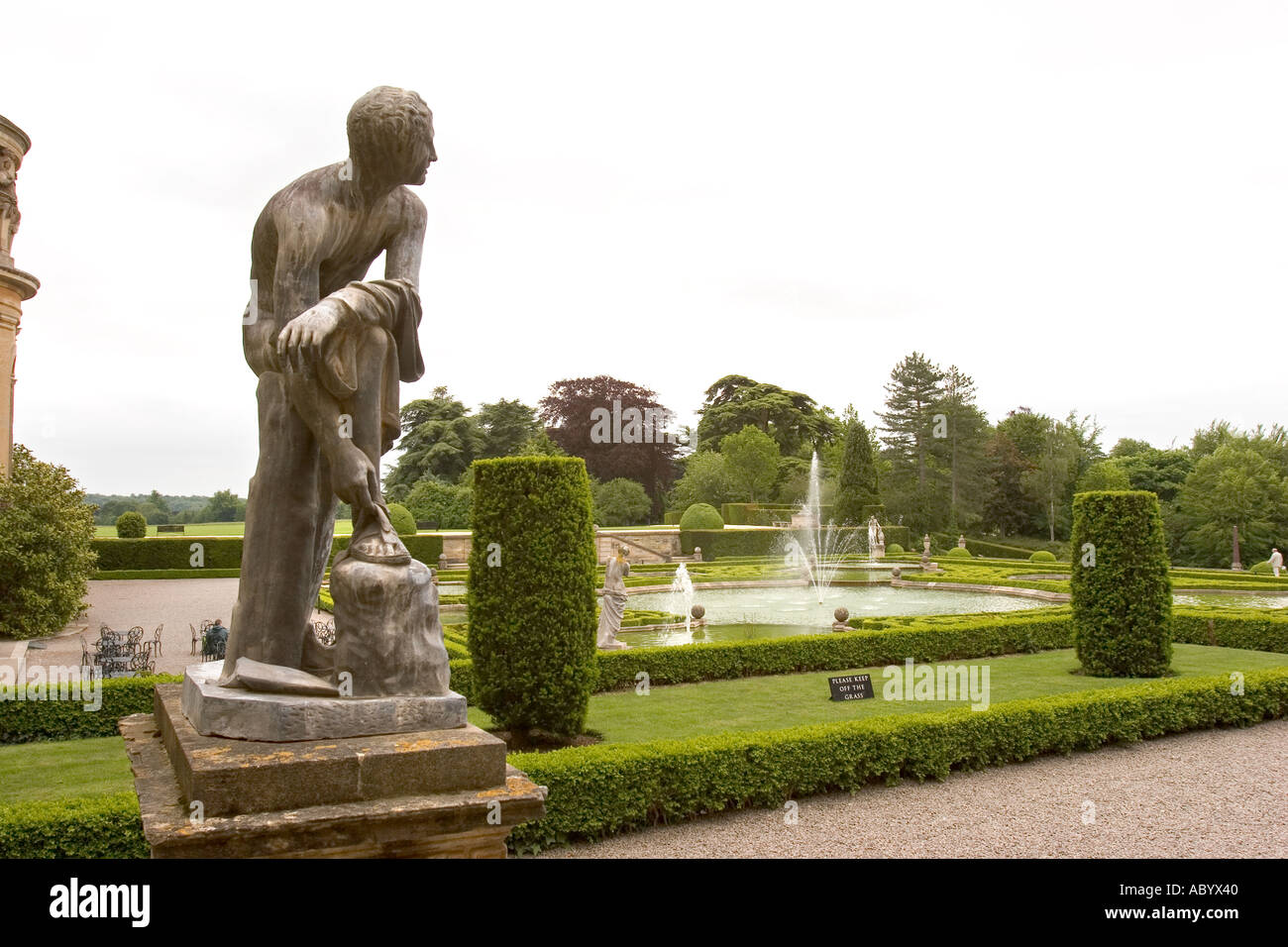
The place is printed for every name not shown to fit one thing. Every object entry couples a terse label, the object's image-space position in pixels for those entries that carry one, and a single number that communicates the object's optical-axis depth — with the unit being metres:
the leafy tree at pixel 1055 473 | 48.00
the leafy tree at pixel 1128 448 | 59.16
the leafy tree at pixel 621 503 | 47.84
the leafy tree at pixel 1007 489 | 50.41
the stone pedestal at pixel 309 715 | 2.62
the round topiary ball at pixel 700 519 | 38.28
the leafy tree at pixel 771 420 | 58.56
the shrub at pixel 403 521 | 31.05
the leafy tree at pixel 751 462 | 48.38
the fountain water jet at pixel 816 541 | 33.09
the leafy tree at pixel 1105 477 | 44.41
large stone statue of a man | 2.86
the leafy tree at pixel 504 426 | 52.44
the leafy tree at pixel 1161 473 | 49.59
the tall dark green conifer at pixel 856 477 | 43.34
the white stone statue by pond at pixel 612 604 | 13.79
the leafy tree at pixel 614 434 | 53.00
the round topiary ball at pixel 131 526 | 30.77
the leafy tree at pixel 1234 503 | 37.84
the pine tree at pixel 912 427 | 48.38
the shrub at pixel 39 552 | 14.86
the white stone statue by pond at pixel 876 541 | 37.20
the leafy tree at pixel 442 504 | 41.66
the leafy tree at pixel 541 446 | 40.22
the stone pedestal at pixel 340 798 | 2.34
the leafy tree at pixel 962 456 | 47.38
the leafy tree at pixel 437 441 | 50.19
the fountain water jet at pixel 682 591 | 22.38
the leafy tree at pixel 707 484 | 47.81
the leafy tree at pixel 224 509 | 53.84
